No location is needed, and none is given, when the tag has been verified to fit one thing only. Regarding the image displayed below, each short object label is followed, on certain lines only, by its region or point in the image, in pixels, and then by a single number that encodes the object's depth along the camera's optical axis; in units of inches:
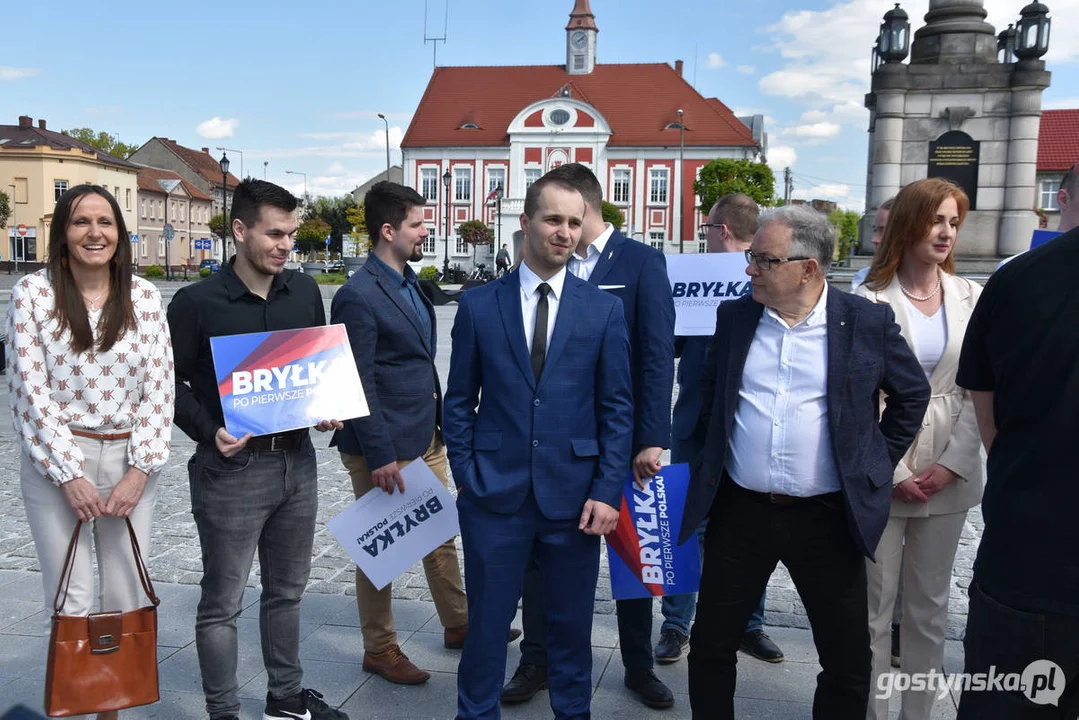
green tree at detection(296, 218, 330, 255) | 2784.0
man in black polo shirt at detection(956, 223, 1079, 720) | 95.8
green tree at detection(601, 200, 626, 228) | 2588.6
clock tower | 3368.6
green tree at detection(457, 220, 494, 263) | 2847.0
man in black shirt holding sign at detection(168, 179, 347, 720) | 150.4
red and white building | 3115.2
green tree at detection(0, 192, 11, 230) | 2645.2
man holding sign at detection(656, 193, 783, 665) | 191.0
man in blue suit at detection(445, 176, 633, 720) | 139.3
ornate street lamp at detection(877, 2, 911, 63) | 645.3
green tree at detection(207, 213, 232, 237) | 2984.7
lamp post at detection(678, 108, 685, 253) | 2987.2
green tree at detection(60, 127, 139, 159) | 4323.3
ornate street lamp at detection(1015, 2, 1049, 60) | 619.5
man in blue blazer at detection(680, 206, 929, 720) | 133.2
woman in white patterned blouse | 137.0
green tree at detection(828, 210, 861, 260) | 4916.3
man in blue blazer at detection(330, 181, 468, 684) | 174.2
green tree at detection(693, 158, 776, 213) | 2778.1
